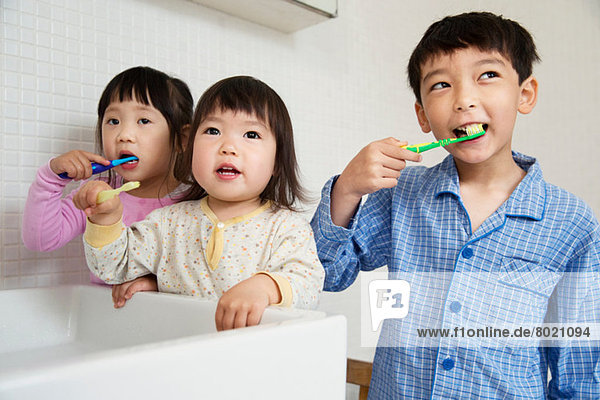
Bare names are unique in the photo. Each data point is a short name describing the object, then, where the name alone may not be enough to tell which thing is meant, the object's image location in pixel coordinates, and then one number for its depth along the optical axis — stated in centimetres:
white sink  26
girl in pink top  67
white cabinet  102
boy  67
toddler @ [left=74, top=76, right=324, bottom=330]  60
